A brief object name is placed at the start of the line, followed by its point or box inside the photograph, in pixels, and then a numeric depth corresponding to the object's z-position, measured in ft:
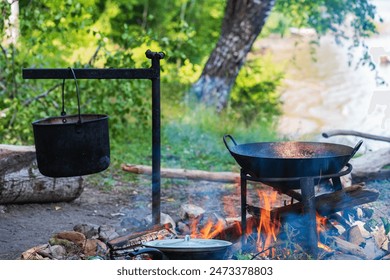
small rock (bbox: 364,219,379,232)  15.62
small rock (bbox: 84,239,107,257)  15.43
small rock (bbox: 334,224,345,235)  15.64
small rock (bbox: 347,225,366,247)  15.19
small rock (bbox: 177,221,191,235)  17.04
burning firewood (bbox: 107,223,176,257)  15.08
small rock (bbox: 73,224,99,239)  16.52
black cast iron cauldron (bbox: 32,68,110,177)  14.38
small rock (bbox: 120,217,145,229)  17.83
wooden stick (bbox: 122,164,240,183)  22.71
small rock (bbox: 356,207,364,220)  16.85
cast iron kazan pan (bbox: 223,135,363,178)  13.75
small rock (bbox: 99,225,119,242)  16.11
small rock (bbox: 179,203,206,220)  18.01
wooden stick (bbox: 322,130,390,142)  22.79
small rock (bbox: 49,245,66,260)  15.30
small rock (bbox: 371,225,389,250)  15.47
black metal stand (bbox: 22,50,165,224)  15.38
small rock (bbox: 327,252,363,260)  14.44
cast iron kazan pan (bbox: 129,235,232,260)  13.23
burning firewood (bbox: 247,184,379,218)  14.75
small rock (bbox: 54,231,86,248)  15.67
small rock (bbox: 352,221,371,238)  15.74
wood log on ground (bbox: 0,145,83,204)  19.21
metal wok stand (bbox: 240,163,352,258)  13.88
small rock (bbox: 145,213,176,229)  17.46
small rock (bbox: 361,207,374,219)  16.55
